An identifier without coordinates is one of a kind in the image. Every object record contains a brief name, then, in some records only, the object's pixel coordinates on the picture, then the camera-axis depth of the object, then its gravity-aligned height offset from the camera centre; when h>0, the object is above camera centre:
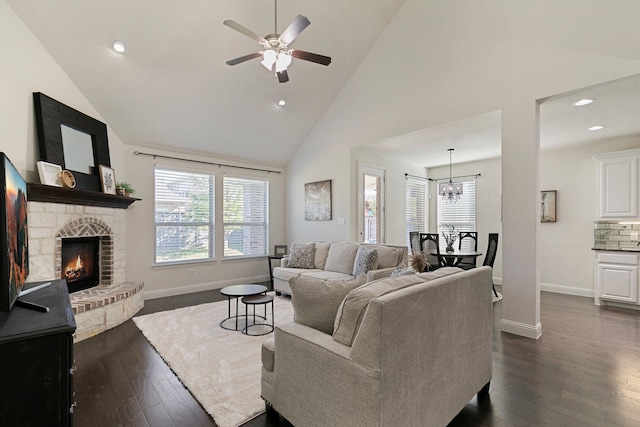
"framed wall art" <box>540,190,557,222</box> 5.62 +0.13
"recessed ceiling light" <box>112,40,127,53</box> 3.67 +2.03
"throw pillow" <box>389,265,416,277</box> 2.28 -0.45
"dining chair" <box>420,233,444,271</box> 5.34 -0.64
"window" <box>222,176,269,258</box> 6.21 -0.06
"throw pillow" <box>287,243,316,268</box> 5.27 -0.75
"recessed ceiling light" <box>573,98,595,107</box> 3.43 +1.27
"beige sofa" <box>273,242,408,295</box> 4.44 -0.78
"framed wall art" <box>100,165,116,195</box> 4.23 +0.48
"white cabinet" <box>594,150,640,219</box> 4.56 +0.43
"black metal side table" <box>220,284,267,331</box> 3.62 -0.96
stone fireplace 3.39 -0.56
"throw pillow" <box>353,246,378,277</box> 4.35 -0.69
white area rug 2.18 -1.38
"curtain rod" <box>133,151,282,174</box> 5.12 +0.98
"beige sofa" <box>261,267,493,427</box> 1.39 -0.78
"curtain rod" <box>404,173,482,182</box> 6.72 +0.83
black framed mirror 3.49 +0.95
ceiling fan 2.72 +1.64
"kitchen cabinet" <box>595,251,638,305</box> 4.45 -0.97
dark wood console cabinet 1.17 -0.64
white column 3.42 -0.09
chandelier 6.10 +0.44
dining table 4.98 -0.71
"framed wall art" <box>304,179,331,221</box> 5.95 +0.25
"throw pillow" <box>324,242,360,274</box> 4.76 -0.71
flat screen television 1.33 -0.10
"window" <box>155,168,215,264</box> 5.36 -0.05
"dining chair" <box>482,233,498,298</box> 4.93 -0.61
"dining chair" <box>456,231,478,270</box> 5.34 -0.68
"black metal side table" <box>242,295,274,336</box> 3.50 -1.03
